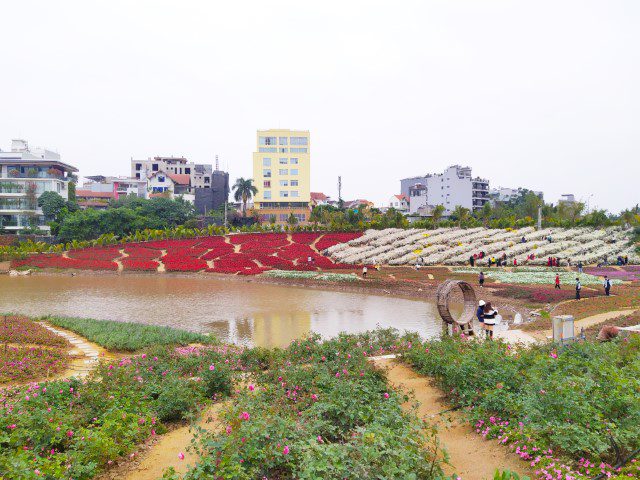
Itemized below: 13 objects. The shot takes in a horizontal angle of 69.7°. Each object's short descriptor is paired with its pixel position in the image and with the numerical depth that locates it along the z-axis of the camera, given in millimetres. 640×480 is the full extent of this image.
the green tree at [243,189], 81875
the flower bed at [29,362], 11825
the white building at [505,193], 116381
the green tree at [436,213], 65375
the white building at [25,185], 69875
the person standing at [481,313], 17094
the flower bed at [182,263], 47219
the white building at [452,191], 102438
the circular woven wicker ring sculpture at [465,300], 15047
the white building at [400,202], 116125
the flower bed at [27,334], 15352
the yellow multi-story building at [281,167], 86500
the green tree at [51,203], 68562
